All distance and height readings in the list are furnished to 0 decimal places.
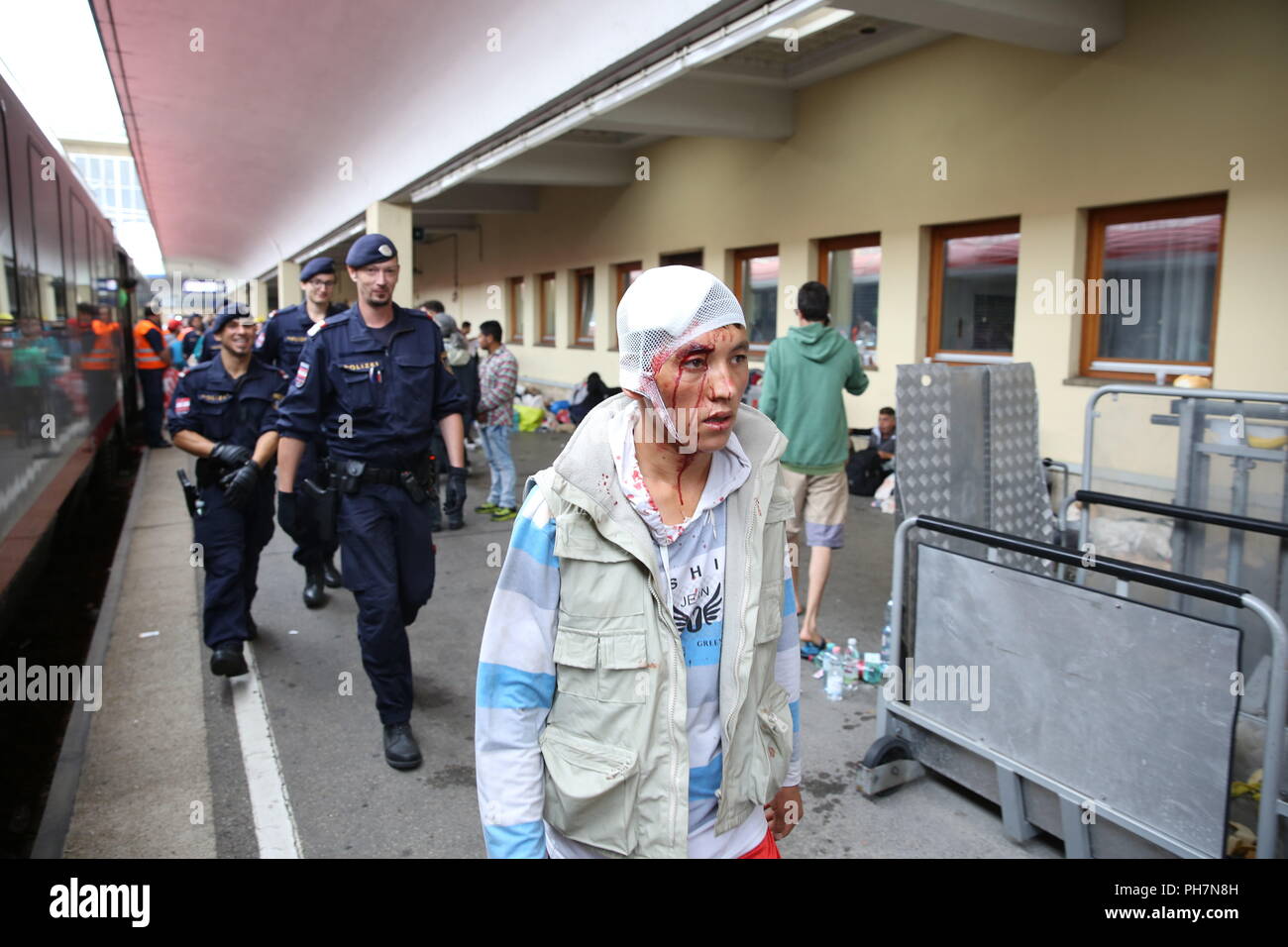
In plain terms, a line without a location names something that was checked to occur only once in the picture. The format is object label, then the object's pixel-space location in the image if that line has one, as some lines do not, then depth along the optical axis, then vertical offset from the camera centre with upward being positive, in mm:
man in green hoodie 5059 -306
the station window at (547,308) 19844 +1228
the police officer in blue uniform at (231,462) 4688 -519
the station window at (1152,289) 7207 +637
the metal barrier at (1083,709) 2521 -1058
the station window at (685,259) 13969 +1688
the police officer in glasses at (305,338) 5848 +167
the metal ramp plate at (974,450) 4090 -405
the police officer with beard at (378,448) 3836 -371
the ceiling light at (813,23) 8312 +3305
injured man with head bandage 1569 -470
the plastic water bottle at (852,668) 4749 -1634
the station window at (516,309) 21531 +1306
